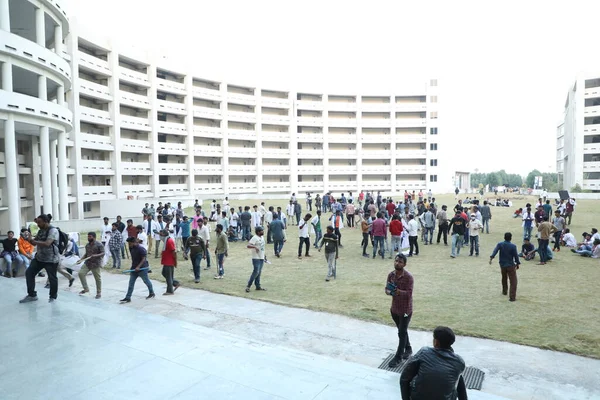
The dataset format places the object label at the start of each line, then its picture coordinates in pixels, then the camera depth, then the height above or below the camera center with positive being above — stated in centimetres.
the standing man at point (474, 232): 1562 -196
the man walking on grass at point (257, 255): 1102 -196
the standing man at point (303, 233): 1606 -197
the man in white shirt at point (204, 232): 1451 -180
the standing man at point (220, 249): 1256 -206
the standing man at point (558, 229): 1736 -210
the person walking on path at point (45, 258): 914 -168
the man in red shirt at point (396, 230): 1477 -172
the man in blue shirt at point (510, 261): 994 -193
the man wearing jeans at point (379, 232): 1524 -189
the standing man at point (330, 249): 1212 -199
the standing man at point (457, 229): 1526 -176
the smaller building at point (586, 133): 5644 +686
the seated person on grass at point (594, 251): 1573 -271
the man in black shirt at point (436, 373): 353 -167
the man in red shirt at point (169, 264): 1065 -214
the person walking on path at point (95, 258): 1064 -193
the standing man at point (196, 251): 1233 -204
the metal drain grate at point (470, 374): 587 -292
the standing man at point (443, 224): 1873 -190
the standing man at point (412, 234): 1564 -202
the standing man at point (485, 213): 2130 -160
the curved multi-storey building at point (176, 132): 2186 +583
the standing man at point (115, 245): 1465 -220
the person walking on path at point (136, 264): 1016 -201
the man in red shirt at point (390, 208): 2216 -138
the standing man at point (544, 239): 1438 -205
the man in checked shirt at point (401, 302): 659 -194
